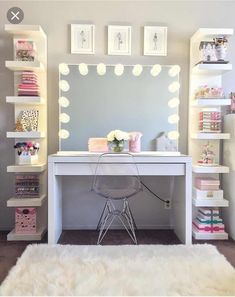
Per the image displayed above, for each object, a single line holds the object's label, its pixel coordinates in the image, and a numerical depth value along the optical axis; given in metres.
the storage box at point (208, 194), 2.97
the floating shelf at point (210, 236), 2.91
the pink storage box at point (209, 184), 2.98
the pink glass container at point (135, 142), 3.00
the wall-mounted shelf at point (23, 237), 2.88
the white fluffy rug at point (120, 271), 1.86
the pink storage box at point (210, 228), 2.94
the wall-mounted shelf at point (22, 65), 2.88
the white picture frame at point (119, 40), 3.13
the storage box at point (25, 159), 2.97
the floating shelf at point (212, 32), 2.90
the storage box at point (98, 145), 3.04
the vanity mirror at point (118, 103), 3.16
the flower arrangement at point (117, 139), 2.86
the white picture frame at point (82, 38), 3.12
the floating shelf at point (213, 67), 2.92
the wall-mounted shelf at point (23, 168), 2.90
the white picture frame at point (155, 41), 3.14
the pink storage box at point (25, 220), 2.93
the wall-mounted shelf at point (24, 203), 2.88
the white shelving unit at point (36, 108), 2.88
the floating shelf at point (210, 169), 2.95
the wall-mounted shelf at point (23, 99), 2.90
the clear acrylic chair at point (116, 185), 2.63
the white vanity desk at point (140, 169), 2.62
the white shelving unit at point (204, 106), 2.93
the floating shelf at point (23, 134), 2.93
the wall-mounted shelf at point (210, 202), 2.93
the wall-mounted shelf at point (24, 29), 2.86
